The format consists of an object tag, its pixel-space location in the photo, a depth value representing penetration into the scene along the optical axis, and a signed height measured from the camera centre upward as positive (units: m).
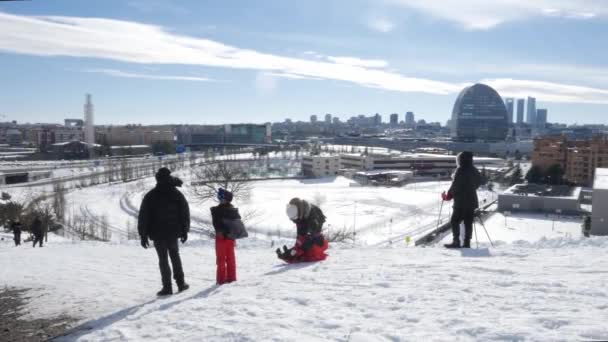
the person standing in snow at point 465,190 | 5.28 -0.50
